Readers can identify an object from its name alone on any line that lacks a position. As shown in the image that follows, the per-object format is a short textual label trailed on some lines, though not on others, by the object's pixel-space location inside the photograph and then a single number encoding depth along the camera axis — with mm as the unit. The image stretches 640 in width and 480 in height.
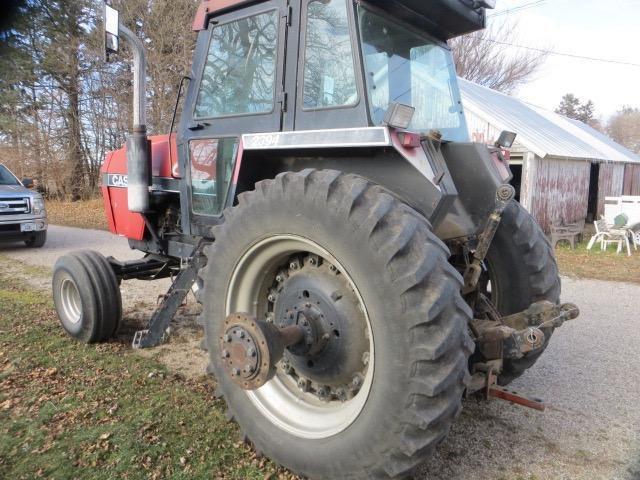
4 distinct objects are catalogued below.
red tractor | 2070
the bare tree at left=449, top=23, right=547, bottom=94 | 29656
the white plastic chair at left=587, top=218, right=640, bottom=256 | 11107
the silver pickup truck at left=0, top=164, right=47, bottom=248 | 9633
